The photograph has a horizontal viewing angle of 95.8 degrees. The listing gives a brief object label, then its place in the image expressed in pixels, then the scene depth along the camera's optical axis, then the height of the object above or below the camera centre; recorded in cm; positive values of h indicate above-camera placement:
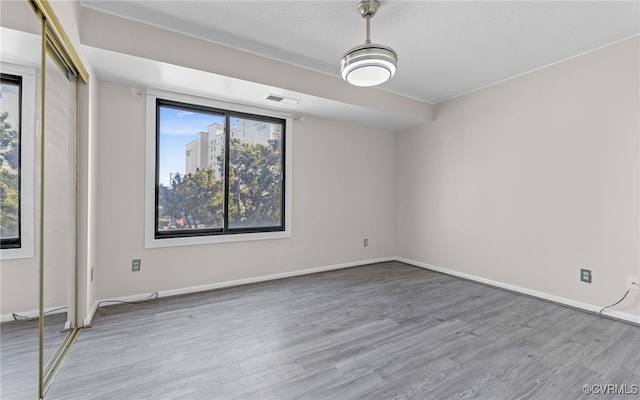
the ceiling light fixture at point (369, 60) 229 +114
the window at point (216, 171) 336 +34
